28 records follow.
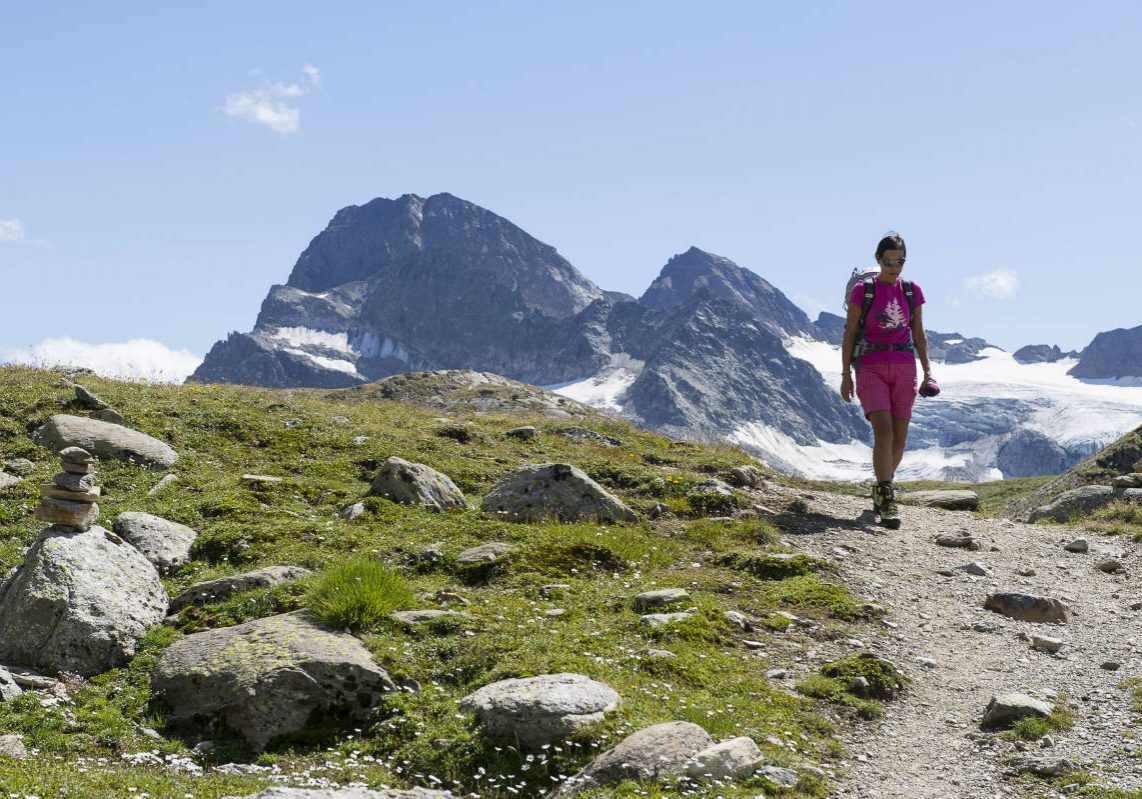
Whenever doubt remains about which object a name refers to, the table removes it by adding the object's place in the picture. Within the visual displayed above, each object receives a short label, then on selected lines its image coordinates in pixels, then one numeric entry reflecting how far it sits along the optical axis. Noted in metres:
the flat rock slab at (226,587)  10.45
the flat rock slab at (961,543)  15.94
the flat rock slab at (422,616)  9.81
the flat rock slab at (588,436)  25.66
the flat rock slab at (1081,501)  20.62
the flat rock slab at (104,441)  16.11
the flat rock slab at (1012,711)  8.23
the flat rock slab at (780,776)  6.96
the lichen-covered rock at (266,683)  8.03
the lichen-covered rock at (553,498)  14.84
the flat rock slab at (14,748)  7.04
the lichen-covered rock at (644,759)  6.80
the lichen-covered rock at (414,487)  14.86
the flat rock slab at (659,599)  10.89
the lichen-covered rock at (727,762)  6.86
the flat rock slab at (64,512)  9.84
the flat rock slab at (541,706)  7.50
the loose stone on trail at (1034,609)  11.80
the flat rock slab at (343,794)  6.04
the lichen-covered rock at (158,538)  11.71
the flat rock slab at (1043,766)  7.13
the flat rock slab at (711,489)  17.31
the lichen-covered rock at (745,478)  20.12
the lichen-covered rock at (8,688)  8.00
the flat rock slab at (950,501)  21.73
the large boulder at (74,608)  8.91
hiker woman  16.97
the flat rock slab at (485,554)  12.23
